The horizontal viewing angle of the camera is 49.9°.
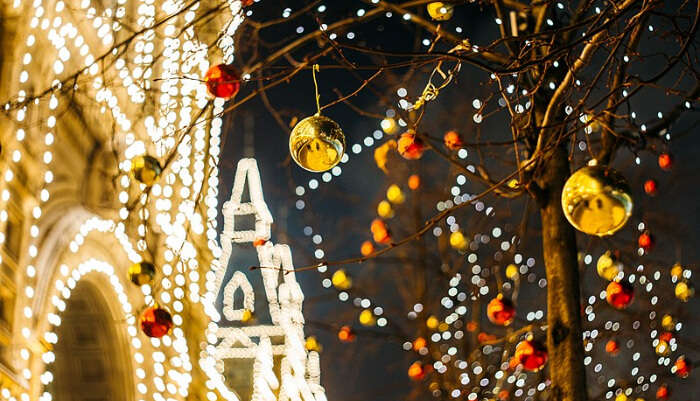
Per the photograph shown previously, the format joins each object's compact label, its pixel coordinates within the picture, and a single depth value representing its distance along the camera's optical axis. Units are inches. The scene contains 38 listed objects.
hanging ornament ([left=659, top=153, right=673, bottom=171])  213.0
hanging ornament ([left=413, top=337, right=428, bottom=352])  283.0
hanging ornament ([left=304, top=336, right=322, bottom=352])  327.3
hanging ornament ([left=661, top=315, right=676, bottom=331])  261.0
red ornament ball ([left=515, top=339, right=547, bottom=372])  168.4
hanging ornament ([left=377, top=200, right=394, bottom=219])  285.6
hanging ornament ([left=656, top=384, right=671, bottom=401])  273.7
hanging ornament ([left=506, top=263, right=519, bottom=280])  275.9
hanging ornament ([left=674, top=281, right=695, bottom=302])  250.7
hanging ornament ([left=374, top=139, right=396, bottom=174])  254.4
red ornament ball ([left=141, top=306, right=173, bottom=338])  165.3
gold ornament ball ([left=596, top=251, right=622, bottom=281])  201.0
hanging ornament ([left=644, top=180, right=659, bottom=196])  233.8
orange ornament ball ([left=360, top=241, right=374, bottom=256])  289.4
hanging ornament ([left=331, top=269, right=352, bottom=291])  285.3
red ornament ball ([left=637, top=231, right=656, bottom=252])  212.2
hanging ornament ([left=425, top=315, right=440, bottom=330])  304.8
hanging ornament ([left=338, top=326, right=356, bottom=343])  280.7
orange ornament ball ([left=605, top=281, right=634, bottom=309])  168.6
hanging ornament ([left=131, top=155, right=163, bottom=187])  161.3
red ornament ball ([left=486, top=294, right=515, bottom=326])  177.9
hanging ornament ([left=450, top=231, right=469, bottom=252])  253.3
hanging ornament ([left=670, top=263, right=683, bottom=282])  265.9
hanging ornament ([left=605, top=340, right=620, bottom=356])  278.1
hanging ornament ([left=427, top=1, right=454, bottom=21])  164.0
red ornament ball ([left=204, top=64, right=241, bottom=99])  144.7
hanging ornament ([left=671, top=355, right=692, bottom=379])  244.6
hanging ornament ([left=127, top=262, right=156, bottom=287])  178.2
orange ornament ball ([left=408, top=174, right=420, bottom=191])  315.6
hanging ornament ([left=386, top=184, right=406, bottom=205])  281.0
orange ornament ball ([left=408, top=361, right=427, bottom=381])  255.6
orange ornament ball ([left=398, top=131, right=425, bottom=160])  181.0
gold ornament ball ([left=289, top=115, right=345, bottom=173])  144.3
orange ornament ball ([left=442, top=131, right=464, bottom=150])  203.3
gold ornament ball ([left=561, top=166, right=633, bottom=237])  125.6
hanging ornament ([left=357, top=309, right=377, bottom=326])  303.9
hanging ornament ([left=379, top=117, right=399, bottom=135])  213.1
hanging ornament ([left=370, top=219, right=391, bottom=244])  204.1
